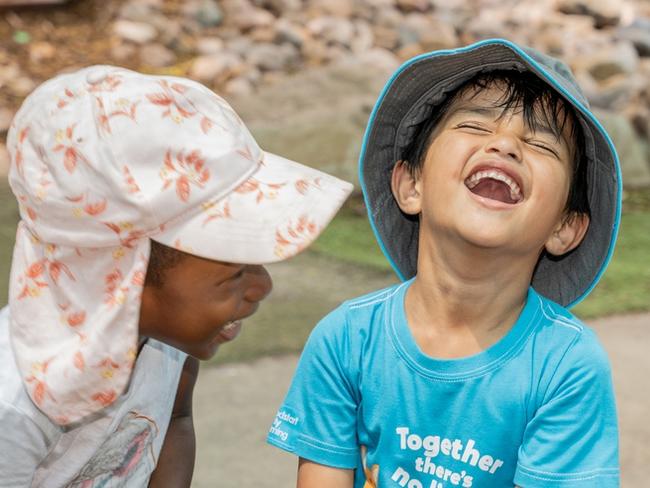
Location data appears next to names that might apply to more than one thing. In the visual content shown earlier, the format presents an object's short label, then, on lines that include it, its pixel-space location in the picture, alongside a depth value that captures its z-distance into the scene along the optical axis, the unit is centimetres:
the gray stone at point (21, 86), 680
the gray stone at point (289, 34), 797
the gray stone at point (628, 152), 672
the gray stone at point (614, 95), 754
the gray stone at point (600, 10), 957
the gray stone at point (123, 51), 740
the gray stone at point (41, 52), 721
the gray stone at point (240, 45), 778
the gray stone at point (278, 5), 849
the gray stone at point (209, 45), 770
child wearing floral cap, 174
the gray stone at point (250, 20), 817
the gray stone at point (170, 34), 770
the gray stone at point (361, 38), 818
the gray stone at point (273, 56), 770
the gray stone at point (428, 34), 835
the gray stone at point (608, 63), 824
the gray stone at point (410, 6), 901
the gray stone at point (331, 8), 854
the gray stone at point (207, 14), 807
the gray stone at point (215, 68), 736
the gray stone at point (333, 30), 820
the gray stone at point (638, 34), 888
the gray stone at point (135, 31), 761
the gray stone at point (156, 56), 742
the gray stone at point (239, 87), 724
